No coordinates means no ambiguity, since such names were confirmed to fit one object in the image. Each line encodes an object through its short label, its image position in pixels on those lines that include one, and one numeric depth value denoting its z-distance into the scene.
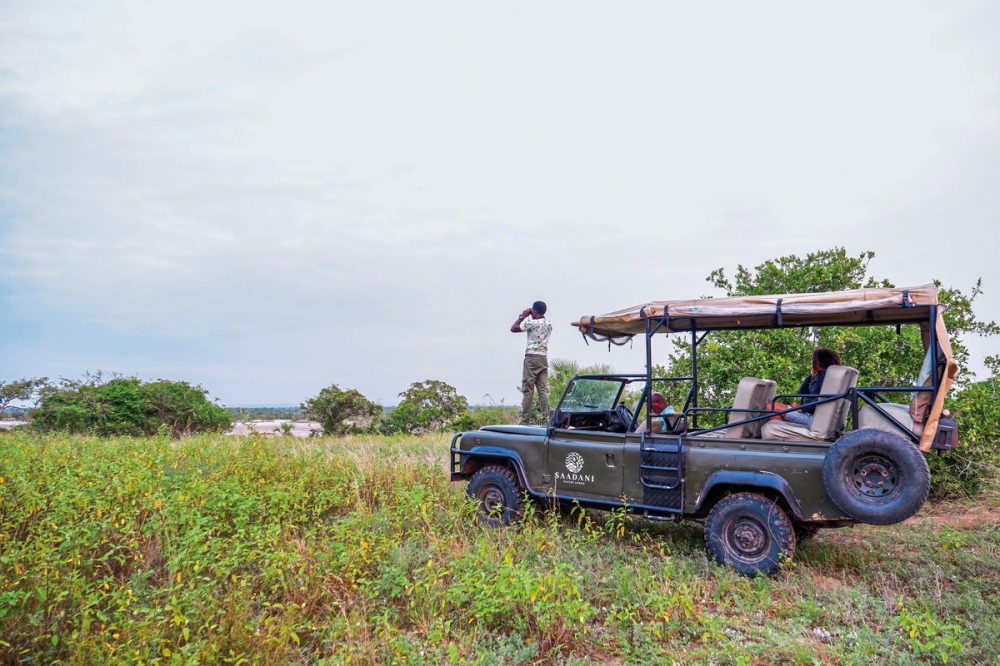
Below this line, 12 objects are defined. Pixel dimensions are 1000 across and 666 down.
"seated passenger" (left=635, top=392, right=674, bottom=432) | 8.16
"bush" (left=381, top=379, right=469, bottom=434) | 20.94
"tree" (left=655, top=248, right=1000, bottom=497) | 10.48
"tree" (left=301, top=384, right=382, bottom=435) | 21.36
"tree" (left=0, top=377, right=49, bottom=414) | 21.69
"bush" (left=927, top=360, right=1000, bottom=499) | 10.36
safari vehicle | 6.40
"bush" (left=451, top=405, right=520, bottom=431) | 19.03
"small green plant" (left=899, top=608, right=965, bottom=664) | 4.79
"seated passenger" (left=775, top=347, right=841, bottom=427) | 7.62
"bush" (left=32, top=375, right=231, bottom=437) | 18.86
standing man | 11.60
